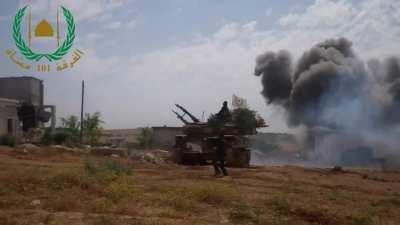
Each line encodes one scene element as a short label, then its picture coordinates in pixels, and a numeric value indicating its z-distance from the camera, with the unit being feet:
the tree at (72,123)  125.59
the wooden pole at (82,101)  104.09
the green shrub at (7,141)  82.58
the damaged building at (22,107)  103.99
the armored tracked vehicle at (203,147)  59.31
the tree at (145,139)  127.85
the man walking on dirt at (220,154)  42.39
